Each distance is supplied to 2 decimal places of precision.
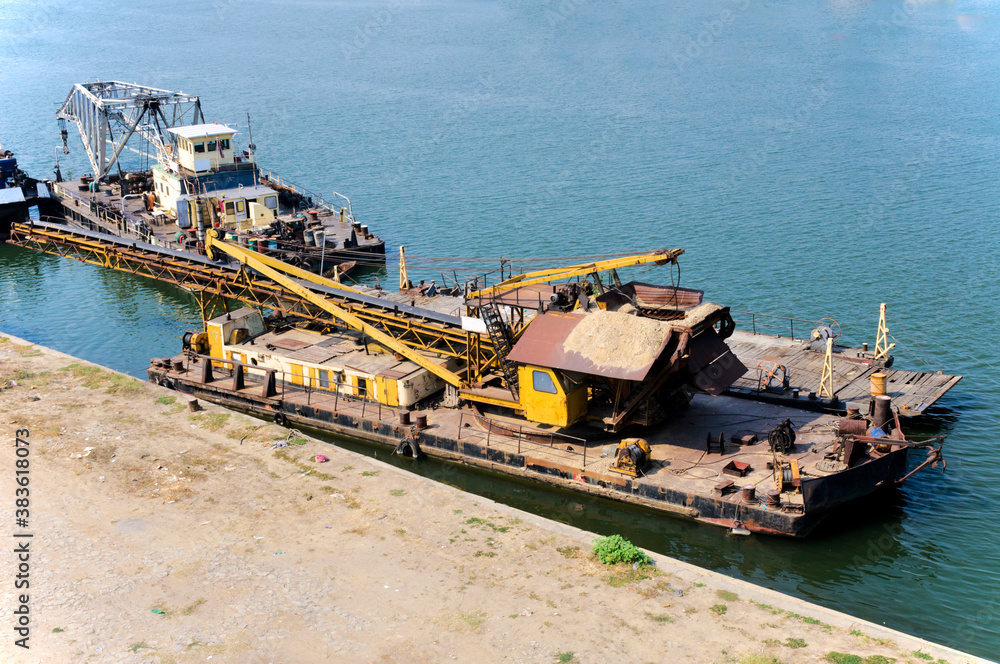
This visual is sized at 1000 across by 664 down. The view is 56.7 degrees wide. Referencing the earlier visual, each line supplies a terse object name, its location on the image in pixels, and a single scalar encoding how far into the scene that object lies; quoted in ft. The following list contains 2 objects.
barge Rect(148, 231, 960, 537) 87.97
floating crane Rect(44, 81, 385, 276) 172.04
